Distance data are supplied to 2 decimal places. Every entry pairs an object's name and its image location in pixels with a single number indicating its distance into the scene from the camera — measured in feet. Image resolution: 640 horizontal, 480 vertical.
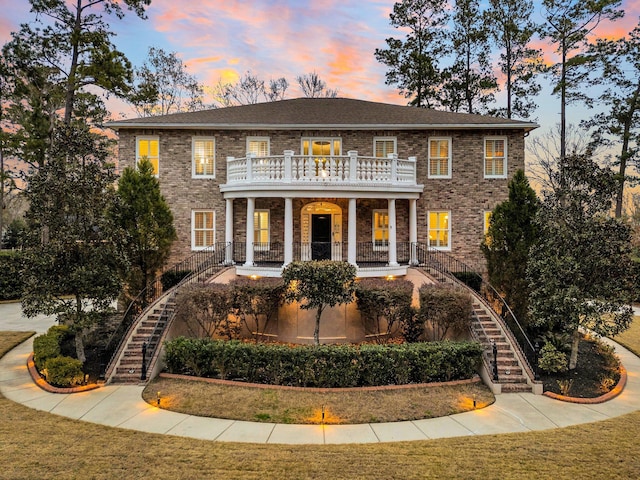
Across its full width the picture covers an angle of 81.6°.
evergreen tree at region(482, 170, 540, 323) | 43.78
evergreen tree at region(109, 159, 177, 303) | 47.91
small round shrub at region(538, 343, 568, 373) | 35.19
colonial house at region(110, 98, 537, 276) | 59.62
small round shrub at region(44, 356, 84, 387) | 32.94
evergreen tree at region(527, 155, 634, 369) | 34.88
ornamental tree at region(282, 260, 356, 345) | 36.60
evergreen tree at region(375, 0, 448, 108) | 99.09
